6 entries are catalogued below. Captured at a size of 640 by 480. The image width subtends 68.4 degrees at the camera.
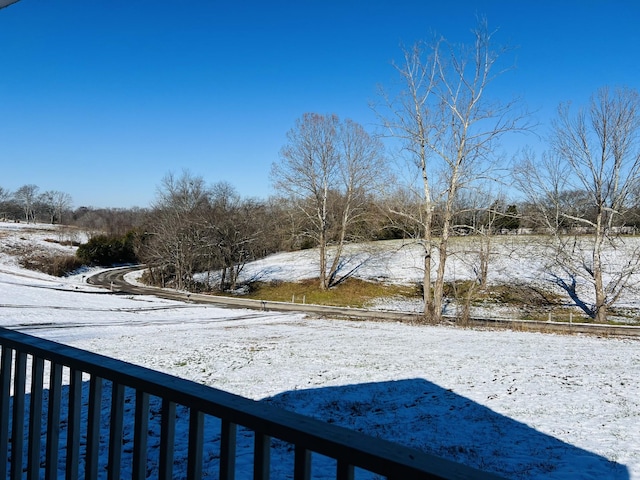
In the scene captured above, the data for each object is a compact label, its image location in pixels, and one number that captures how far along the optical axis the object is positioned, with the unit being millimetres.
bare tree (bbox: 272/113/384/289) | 33781
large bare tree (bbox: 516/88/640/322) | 22766
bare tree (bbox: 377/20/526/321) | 19094
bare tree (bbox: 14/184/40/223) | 98812
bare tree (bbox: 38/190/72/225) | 101356
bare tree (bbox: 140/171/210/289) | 39219
